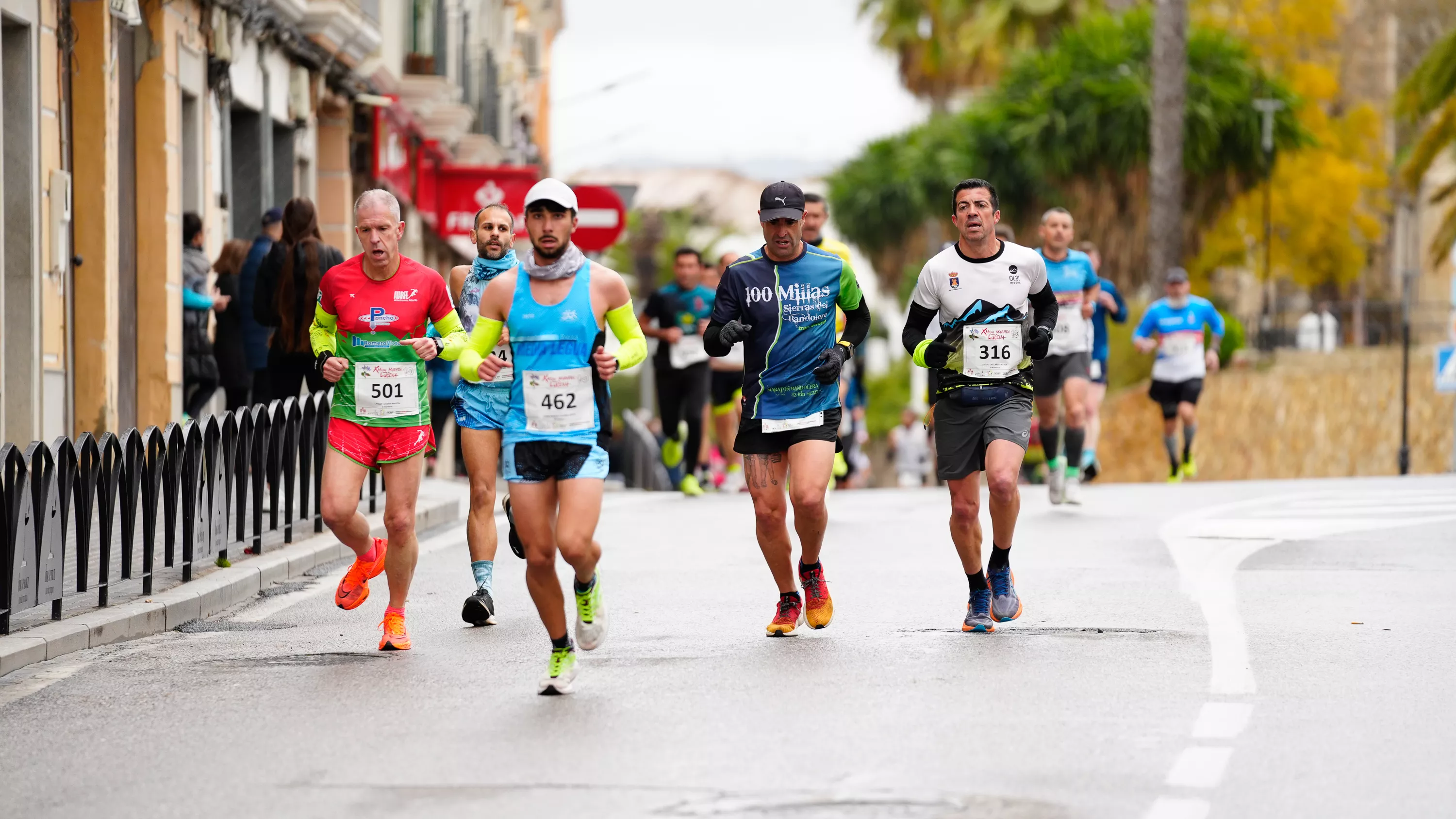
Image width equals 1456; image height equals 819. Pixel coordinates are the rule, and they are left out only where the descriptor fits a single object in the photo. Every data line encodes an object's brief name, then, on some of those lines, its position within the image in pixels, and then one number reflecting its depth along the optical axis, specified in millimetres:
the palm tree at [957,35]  53781
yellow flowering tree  54812
